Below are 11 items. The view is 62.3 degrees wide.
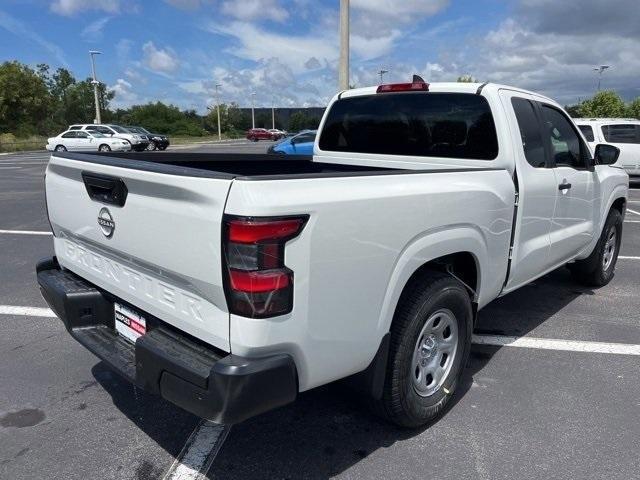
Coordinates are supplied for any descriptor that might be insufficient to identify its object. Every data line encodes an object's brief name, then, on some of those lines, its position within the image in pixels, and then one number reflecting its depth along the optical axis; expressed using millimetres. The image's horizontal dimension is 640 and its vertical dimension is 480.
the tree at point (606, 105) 34531
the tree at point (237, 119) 100300
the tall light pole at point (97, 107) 44956
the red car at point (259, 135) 69312
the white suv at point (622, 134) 14362
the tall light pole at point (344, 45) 12961
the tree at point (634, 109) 35500
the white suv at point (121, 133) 31062
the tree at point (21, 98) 47531
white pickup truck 2062
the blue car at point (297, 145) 21812
